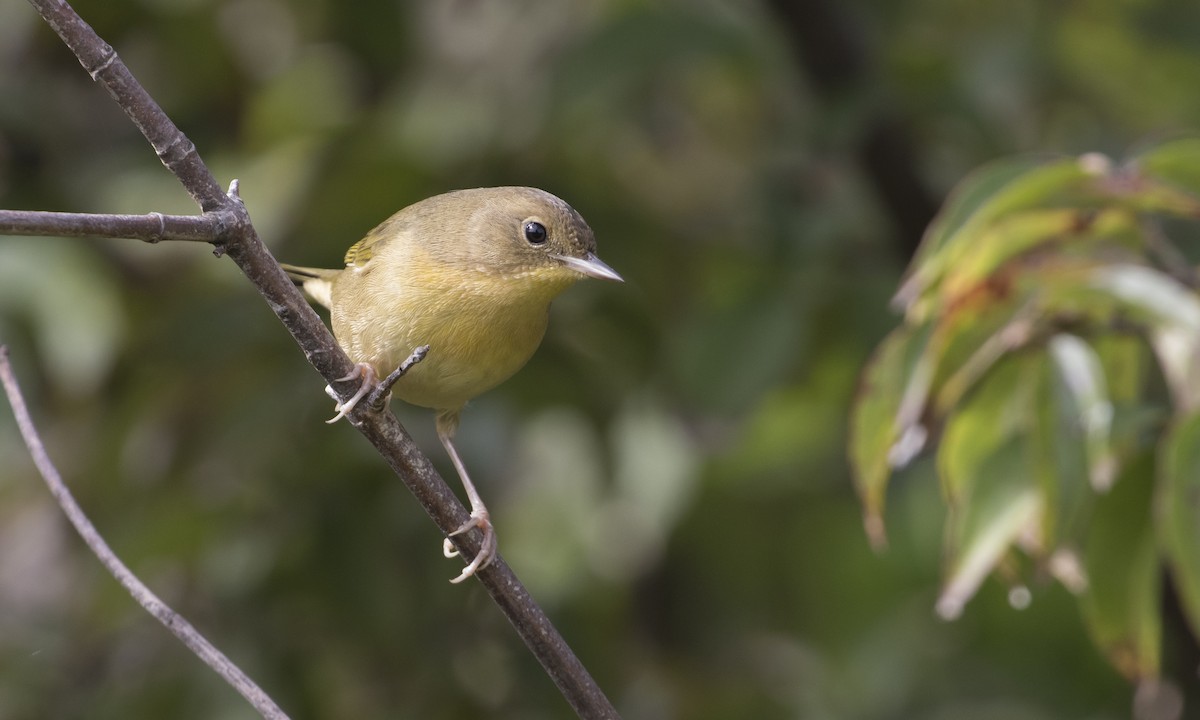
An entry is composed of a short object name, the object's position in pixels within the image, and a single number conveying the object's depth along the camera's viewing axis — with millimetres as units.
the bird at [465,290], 5980
